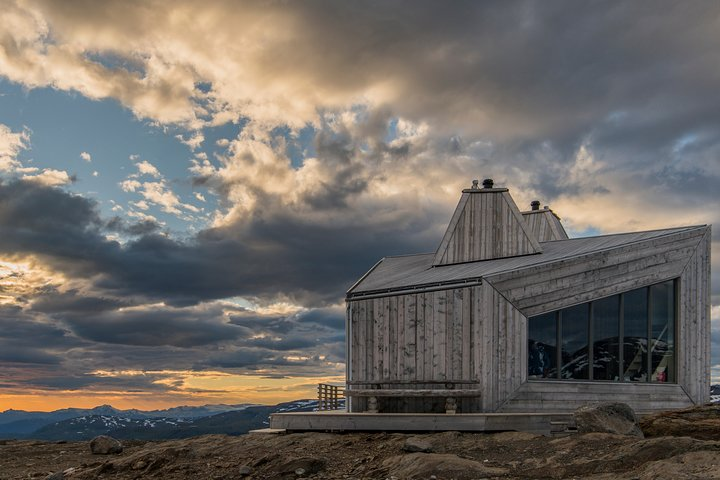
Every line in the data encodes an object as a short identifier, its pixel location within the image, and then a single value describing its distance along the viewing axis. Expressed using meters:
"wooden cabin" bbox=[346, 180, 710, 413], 21.81
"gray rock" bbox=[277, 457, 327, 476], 16.29
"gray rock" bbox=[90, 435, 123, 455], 23.44
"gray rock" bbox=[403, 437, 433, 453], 17.08
